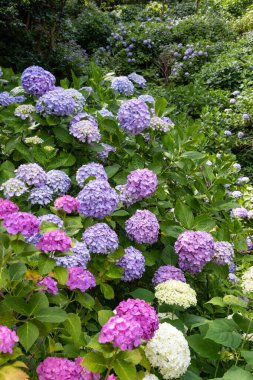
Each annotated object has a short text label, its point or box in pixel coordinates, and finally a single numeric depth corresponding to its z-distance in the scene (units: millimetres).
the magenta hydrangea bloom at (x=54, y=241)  1255
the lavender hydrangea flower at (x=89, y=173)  2049
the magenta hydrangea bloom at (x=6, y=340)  1004
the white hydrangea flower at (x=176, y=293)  1604
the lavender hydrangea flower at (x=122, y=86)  2957
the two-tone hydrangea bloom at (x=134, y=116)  2221
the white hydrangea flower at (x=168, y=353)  1281
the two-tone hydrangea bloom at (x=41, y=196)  1948
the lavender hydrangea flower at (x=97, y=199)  1836
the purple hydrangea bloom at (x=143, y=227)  1965
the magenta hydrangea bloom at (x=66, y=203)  1562
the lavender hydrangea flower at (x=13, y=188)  1856
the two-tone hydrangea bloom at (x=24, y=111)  2438
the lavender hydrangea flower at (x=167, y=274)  1938
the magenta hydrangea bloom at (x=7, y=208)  1315
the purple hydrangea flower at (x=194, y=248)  1922
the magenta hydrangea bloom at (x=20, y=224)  1236
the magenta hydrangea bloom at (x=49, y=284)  1351
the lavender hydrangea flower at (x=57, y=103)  2293
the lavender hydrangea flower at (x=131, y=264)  1888
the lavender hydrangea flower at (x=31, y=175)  1976
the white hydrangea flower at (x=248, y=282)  1688
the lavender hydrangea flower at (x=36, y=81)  2521
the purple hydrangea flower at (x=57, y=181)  2016
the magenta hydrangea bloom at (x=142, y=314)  1174
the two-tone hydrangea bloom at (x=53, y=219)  1625
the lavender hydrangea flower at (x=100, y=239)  1765
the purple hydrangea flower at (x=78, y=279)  1437
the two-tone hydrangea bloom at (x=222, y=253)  2037
